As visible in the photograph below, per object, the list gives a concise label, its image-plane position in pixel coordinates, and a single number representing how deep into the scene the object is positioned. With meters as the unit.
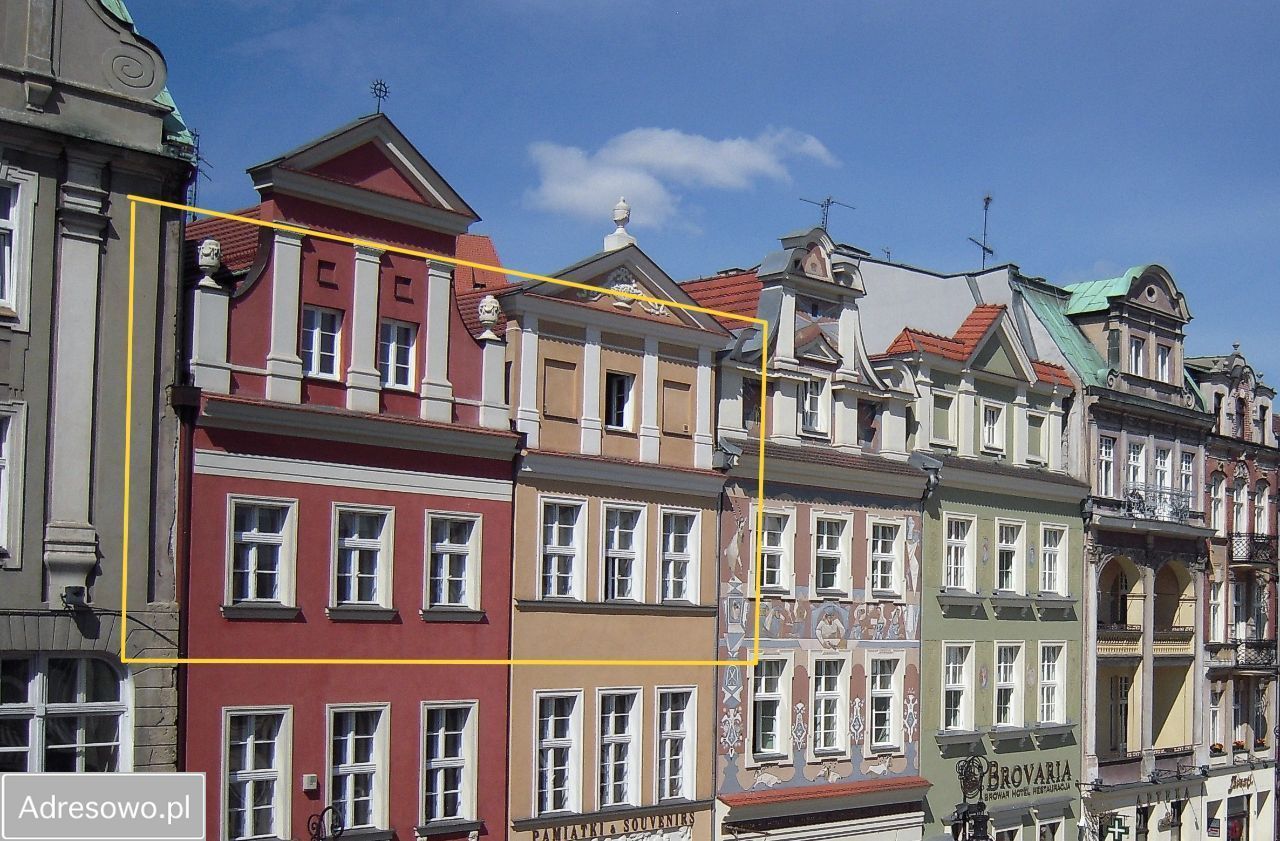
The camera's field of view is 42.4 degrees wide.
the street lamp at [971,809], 27.98
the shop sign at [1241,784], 47.88
